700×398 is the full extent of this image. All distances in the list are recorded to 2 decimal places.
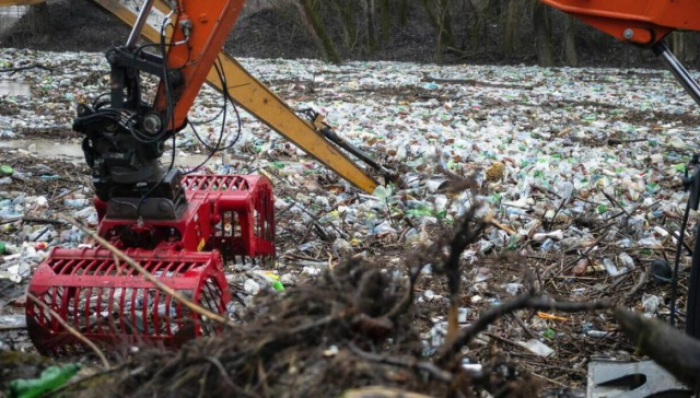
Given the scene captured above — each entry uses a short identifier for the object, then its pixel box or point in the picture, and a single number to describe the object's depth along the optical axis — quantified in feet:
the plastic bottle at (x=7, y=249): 16.49
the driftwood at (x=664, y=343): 6.92
